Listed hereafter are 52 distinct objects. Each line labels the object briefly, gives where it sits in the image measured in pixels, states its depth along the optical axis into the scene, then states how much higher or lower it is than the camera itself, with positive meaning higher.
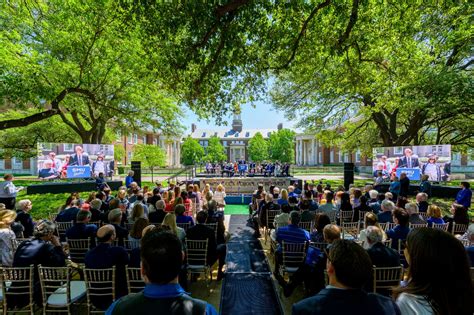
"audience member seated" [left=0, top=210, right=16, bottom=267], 4.57 -1.33
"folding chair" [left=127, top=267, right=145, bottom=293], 3.80 -1.70
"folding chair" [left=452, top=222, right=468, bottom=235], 6.50 -1.69
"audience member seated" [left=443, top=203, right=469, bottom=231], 6.63 -1.44
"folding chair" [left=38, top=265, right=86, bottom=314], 3.80 -2.00
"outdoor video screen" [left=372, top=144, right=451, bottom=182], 16.66 -0.24
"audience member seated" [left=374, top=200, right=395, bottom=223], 6.98 -1.43
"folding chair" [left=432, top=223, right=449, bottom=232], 6.10 -1.53
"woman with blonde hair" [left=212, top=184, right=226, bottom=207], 11.41 -1.56
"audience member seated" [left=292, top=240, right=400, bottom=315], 1.70 -0.87
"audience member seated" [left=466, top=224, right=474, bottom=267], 4.13 -1.37
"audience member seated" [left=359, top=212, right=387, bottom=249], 4.92 -1.14
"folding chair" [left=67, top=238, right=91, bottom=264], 5.35 -1.72
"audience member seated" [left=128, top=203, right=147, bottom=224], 6.07 -1.15
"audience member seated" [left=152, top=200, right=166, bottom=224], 6.66 -1.38
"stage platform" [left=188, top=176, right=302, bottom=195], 21.75 -1.94
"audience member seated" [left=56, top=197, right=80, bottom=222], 7.23 -1.44
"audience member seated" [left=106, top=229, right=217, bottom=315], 1.58 -0.77
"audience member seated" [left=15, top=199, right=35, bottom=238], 6.81 -1.45
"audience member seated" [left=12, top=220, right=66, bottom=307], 4.01 -1.40
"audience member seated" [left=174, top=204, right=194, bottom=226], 6.54 -1.34
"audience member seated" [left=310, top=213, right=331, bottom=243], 5.09 -1.25
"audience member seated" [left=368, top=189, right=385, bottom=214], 8.17 -1.43
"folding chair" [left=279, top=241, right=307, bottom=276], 5.13 -1.84
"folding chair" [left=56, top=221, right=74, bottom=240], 6.83 -1.68
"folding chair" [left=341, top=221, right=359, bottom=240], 7.57 -2.04
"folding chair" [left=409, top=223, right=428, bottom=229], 6.16 -1.53
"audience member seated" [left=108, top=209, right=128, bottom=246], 5.50 -1.31
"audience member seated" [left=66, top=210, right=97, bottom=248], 5.41 -1.37
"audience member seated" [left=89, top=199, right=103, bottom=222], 7.29 -1.41
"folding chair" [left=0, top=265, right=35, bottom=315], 3.76 -1.80
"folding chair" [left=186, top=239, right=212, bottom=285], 5.32 -1.93
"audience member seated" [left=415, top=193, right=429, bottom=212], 8.30 -1.43
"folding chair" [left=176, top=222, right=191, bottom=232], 6.44 -1.55
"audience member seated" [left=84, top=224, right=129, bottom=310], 3.90 -1.43
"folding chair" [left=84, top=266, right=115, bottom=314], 3.79 -1.85
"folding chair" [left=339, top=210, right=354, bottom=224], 8.20 -1.72
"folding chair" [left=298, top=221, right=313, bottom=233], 6.76 -1.66
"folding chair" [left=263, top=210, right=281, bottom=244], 8.13 -1.75
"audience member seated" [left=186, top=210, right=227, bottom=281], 5.48 -1.58
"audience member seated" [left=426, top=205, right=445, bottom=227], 6.32 -1.36
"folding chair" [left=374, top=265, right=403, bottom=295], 3.72 -1.66
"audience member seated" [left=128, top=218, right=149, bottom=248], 4.76 -1.24
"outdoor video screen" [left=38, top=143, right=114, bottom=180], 18.19 +0.02
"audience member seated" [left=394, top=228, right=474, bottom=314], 1.56 -0.71
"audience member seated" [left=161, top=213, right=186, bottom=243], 4.83 -1.10
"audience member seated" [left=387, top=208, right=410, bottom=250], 5.30 -1.39
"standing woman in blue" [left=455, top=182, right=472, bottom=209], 9.24 -1.34
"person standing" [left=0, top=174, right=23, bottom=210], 9.91 -1.13
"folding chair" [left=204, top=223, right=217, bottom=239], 6.34 -1.54
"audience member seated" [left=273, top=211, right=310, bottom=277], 5.25 -1.45
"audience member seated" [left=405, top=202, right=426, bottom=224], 6.41 -1.35
